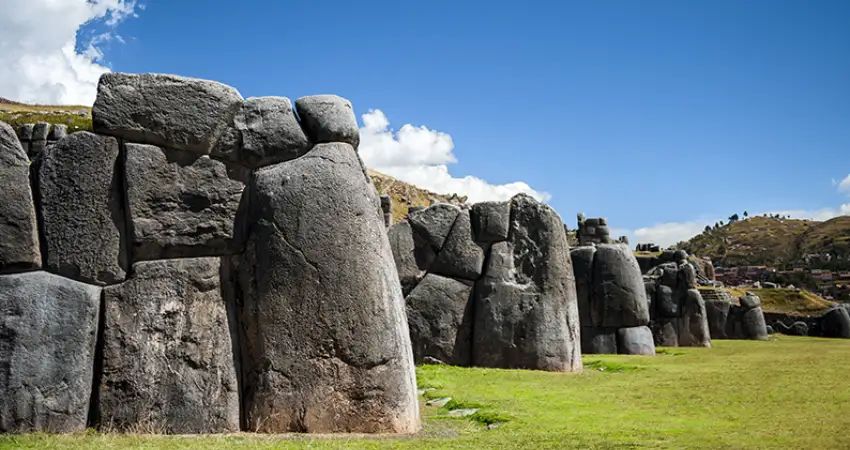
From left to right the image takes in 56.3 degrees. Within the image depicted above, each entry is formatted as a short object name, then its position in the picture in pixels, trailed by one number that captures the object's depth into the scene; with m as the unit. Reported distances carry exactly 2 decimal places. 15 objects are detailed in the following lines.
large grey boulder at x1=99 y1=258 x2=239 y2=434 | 8.20
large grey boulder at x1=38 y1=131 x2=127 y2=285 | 8.37
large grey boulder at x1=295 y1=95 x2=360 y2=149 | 8.98
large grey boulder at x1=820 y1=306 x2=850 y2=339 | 35.09
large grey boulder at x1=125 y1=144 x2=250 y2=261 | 8.51
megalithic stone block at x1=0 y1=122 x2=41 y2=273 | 8.21
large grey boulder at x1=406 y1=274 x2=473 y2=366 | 16.98
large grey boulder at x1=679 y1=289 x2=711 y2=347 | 27.25
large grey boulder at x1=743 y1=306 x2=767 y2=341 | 32.66
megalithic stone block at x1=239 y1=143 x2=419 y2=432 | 8.16
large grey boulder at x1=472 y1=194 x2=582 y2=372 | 16.44
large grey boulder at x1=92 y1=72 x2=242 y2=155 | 8.52
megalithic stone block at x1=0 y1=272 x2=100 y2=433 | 7.93
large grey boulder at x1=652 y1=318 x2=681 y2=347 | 27.66
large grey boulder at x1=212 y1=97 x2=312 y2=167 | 8.91
